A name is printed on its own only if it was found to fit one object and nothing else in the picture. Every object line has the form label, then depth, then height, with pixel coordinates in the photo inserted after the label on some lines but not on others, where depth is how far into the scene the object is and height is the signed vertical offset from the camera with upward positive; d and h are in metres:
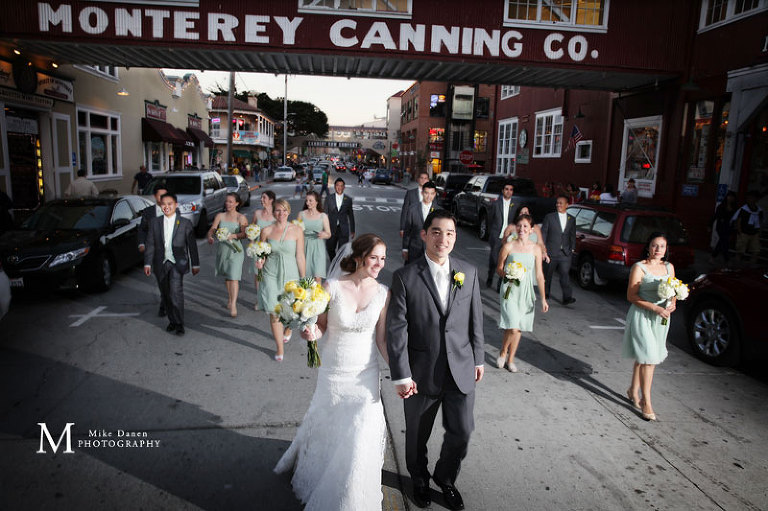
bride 3.11 -1.43
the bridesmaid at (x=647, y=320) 4.91 -1.29
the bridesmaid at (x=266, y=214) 7.88 -0.68
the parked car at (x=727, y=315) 5.72 -1.49
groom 3.31 -1.06
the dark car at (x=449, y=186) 21.66 -0.36
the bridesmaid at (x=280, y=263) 6.23 -1.11
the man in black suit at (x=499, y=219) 9.77 -0.74
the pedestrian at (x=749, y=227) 11.80 -0.83
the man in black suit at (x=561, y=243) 8.94 -1.05
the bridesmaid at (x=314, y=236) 8.01 -1.00
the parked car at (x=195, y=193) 14.45 -0.78
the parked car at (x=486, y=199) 15.27 -0.57
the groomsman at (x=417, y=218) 8.25 -0.67
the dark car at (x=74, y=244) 7.81 -1.35
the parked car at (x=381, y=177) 52.38 -0.23
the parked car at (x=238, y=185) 21.20 -0.71
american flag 21.25 +1.93
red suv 9.20 -0.99
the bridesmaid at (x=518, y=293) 5.79 -1.26
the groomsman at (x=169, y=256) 6.72 -1.18
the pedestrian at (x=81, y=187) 14.37 -0.73
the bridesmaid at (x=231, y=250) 7.62 -1.21
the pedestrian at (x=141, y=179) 19.19 -0.54
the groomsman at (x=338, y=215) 9.64 -0.78
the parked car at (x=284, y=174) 49.84 -0.36
